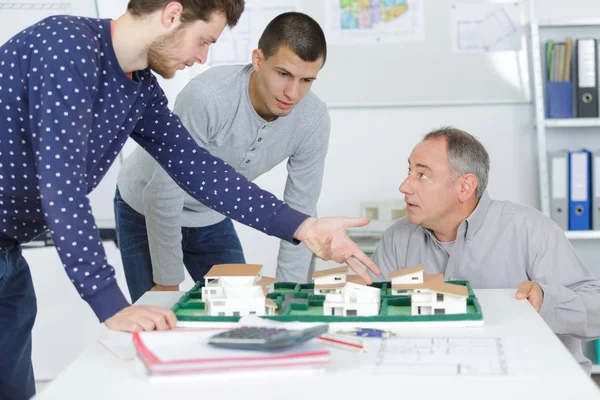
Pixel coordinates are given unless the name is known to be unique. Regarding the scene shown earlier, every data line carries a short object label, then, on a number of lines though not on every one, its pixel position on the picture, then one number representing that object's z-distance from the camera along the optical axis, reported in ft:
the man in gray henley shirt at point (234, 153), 7.31
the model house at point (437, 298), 4.89
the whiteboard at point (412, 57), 11.34
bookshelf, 10.81
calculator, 4.01
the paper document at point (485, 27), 11.28
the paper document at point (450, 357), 3.99
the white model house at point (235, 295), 4.92
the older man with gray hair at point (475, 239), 6.43
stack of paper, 3.90
